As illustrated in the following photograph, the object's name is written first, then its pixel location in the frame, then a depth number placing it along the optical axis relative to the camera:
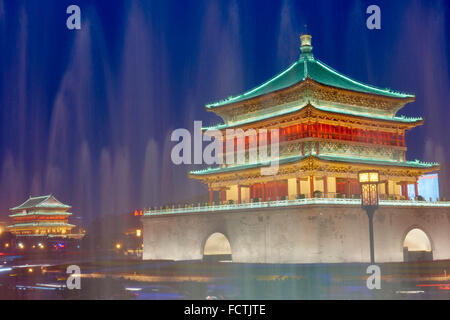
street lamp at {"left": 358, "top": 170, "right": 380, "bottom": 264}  28.33
